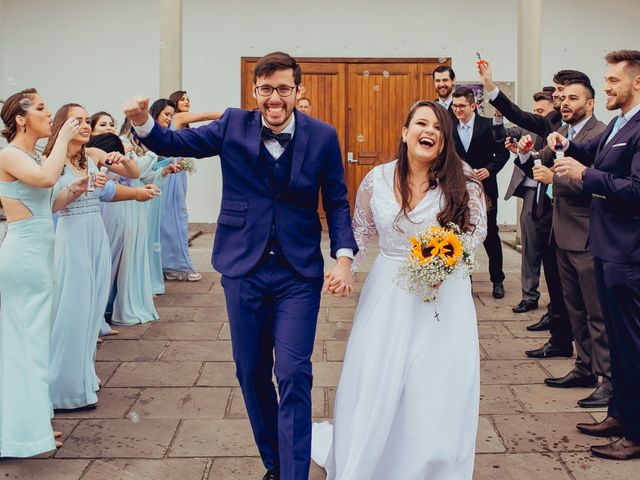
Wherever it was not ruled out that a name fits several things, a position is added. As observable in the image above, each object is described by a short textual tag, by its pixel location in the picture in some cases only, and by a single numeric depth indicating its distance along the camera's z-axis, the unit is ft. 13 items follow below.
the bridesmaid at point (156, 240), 28.86
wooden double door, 43.37
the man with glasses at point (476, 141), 26.45
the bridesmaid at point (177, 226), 31.32
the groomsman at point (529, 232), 25.32
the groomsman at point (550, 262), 20.76
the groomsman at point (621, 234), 14.24
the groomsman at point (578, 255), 17.52
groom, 12.05
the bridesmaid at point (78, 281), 17.07
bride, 12.09
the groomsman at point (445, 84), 26.76
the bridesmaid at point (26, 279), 14.29
